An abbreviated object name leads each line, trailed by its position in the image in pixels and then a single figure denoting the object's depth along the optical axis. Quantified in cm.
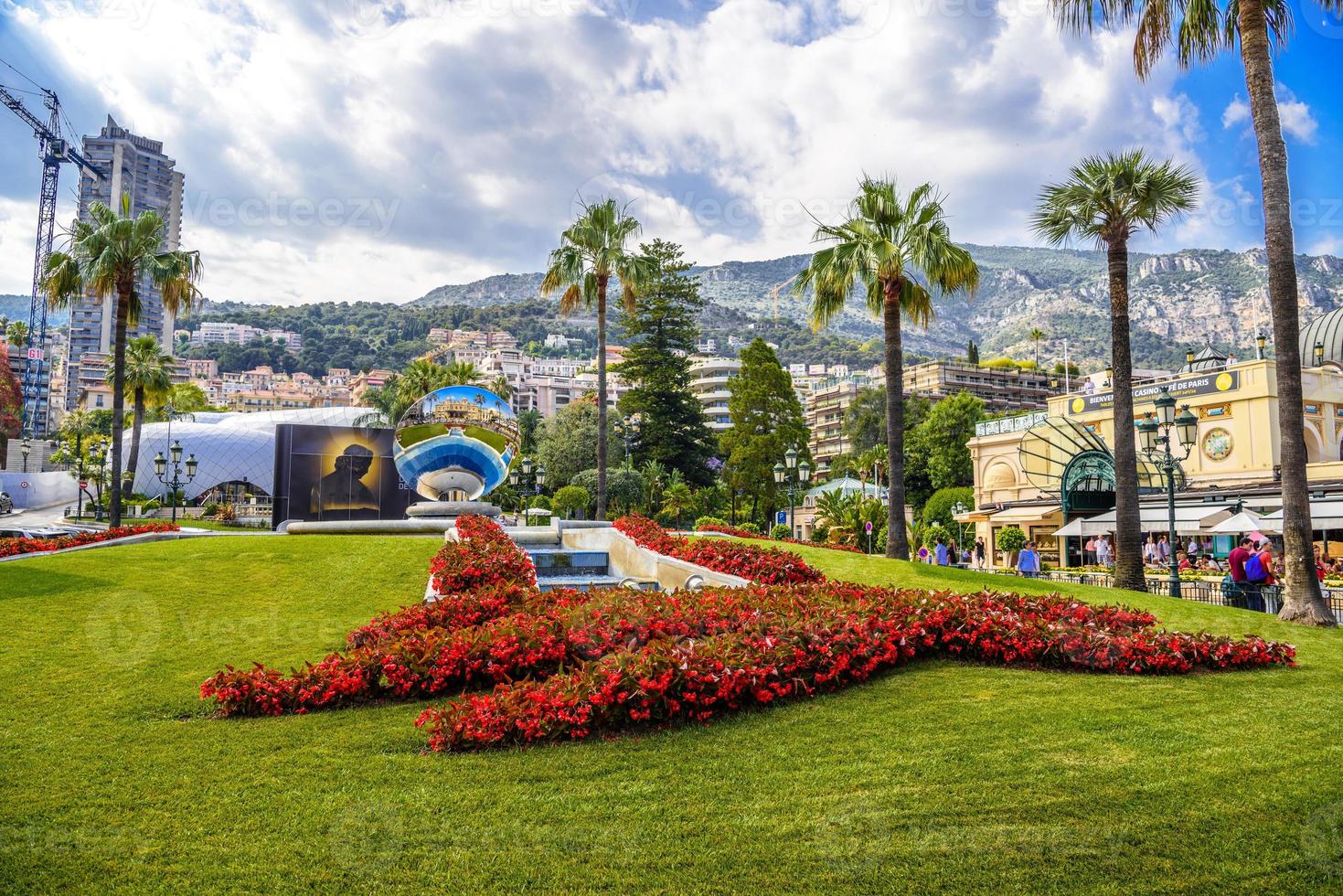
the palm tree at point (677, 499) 4339
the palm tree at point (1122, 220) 1503
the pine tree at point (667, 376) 5188
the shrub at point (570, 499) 3591
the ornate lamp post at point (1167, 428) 1509
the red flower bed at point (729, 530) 2611
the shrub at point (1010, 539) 3128
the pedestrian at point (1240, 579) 1391
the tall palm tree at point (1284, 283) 1118
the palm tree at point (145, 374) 4272
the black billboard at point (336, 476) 3183
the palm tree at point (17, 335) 8531
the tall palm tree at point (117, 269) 2231
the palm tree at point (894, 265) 1789
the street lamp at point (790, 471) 2900
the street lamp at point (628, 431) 5519
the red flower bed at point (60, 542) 1485
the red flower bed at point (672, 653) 530
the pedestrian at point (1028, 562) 2231
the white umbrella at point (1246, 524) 2253
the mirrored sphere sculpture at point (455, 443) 2383
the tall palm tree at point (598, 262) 2708
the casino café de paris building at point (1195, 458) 2842
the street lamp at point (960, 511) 4534
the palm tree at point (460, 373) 4302
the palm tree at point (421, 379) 4228
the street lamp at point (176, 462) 3444
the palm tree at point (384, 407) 5106
